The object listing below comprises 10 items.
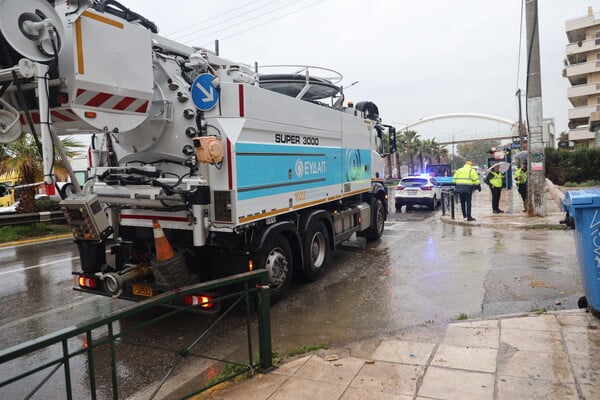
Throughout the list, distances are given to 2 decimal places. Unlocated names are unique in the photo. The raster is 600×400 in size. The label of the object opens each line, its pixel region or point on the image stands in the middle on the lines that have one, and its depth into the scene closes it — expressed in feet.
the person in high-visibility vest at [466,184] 40.50
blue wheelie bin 13.69
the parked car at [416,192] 54.44
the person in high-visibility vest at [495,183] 45.03
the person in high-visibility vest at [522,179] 47.83
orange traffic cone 15.26
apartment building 156.66
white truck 12.17
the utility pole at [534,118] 38.81
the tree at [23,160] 39.14
